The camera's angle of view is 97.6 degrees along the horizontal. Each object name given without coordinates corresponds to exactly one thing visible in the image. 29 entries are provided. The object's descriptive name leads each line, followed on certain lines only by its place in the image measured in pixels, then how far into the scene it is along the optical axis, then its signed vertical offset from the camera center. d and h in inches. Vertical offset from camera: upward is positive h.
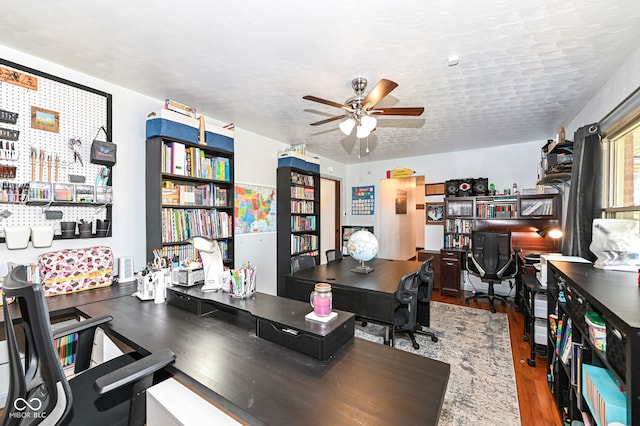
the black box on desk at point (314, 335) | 45.7 -21.6
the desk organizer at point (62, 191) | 85.1 +6.4
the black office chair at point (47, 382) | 35.0 -23.0
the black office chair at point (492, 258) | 157.9 -25.9
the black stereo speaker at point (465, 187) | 191.3 +17.4
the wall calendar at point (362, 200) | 242.7 +11.1
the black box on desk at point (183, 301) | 66.1 -21.9
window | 84.7 +14.8
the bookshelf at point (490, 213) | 169.5 -0.3
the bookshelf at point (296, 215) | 173.2 -2.0
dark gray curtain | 97.6 +8.8
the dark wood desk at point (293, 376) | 33.5 -23.9
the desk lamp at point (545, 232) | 169.4 -12.1
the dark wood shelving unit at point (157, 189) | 104.7 +9.0
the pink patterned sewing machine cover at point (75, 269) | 80.5 -17.4
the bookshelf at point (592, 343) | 35.7 -22.5
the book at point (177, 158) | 109.7 +21.6
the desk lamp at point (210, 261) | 73.0 -13.0
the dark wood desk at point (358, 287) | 92.6 -26.1
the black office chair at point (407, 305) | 93.3 -34.1
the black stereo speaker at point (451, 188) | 195.5 +17.3
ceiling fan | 89.0 +34.3
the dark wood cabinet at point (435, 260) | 196.2 -34.0
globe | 112.7 -13.6
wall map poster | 151.1 +2.0
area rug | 76.0 -54.4
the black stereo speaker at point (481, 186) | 188.4 +17.8
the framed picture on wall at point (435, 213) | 210.5 -0.5
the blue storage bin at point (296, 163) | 171.9 +31.0
